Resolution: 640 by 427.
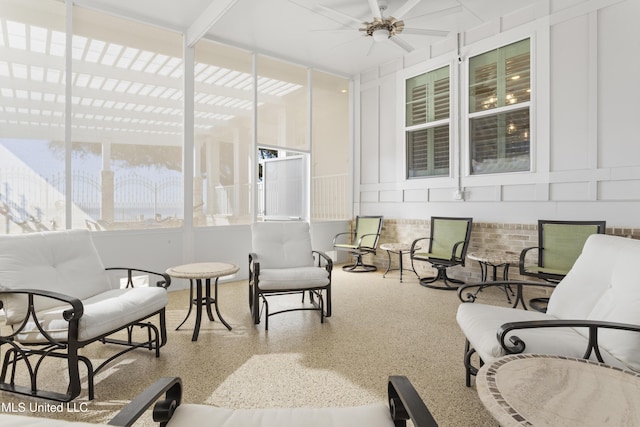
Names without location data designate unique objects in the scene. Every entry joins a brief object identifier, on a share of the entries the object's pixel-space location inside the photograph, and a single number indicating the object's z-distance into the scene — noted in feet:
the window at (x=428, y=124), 18.02
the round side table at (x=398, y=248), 16.97
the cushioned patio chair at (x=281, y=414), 3.56
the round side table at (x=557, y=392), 3.06
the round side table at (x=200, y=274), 9.45
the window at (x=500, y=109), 15.06
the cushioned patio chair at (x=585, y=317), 4.94
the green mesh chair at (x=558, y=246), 12.12
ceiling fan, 13.16
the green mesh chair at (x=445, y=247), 15.47
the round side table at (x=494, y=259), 13.26
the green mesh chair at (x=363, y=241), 19.19
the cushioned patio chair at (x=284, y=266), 10.41
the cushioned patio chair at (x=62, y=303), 6.32
